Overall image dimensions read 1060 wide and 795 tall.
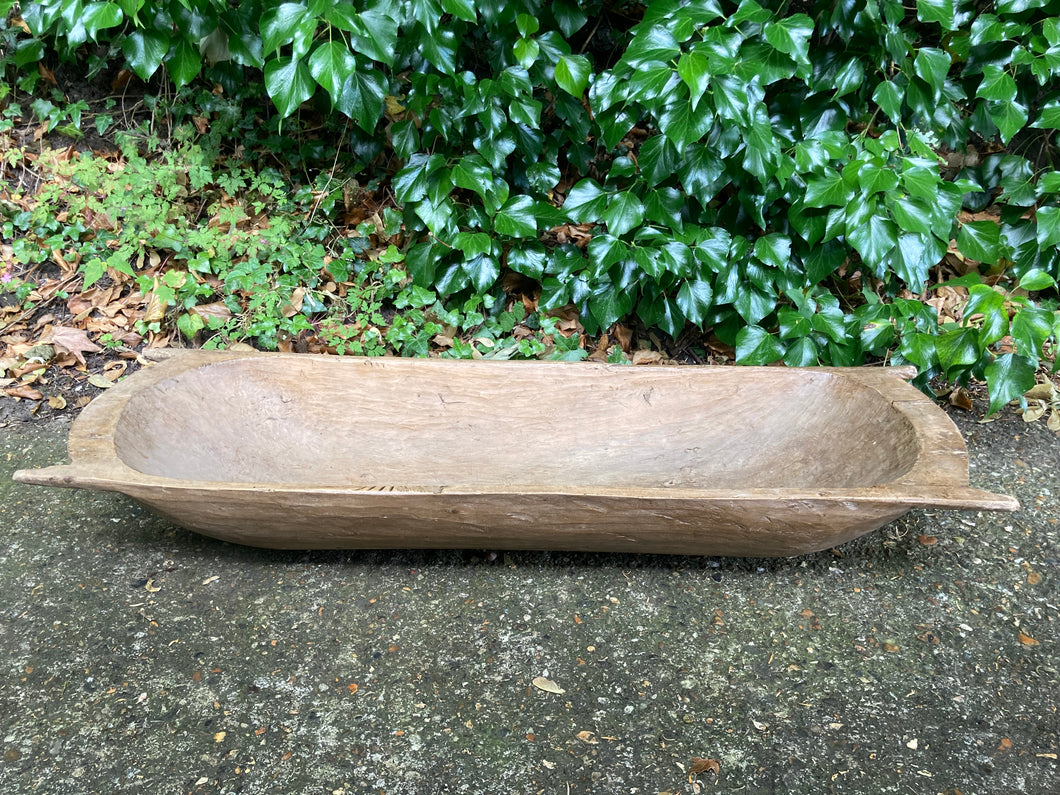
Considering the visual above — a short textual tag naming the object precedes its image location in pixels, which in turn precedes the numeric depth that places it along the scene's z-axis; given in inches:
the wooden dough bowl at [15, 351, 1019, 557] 62.6
